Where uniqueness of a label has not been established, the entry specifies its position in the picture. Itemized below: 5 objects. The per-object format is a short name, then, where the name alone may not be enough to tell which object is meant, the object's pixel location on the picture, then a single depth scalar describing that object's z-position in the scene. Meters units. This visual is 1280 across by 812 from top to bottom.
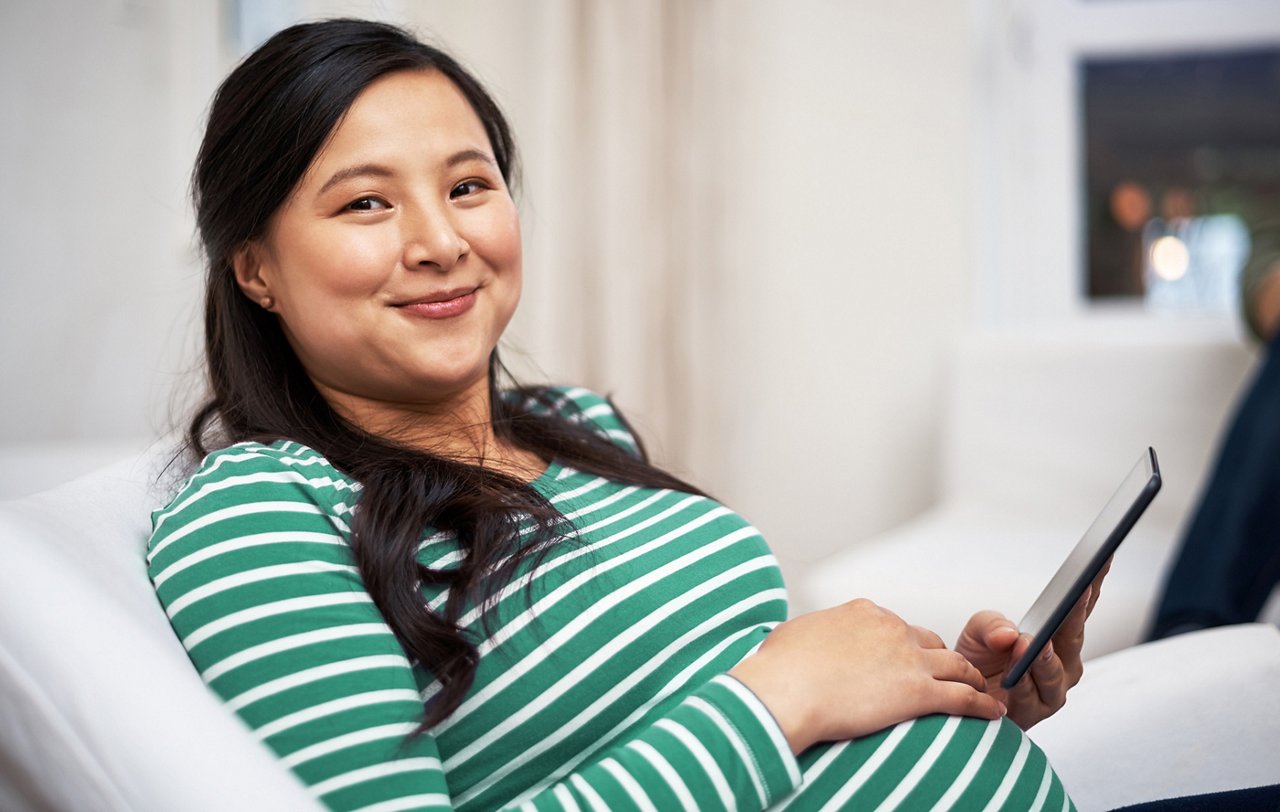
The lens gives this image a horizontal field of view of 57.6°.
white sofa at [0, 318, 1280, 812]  0.61
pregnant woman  0.69
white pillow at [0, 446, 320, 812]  0.61
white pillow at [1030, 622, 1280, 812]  0.96
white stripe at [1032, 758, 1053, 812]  0.83
